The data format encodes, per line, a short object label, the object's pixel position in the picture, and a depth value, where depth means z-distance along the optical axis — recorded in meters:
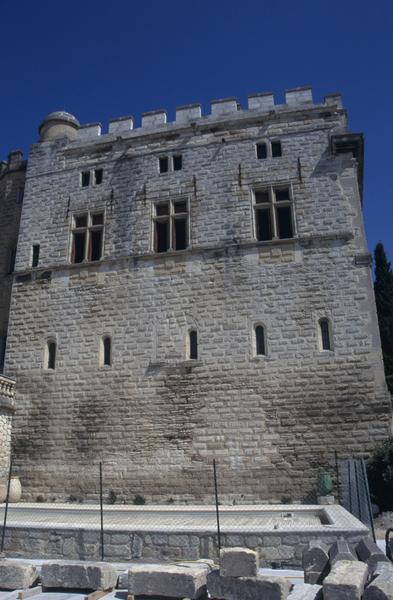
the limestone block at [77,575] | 5.81
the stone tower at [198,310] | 12.59
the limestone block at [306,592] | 5.06
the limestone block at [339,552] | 5.50
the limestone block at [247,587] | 4.95
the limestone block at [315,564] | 5.72
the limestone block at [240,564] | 5.20
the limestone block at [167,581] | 5.32
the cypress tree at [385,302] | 20.73
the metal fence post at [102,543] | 7.33
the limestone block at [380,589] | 4.37
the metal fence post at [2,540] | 7.81
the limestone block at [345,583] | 4.50
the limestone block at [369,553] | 5.51
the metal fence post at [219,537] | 6.90
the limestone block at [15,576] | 6.06
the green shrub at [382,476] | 10.98
